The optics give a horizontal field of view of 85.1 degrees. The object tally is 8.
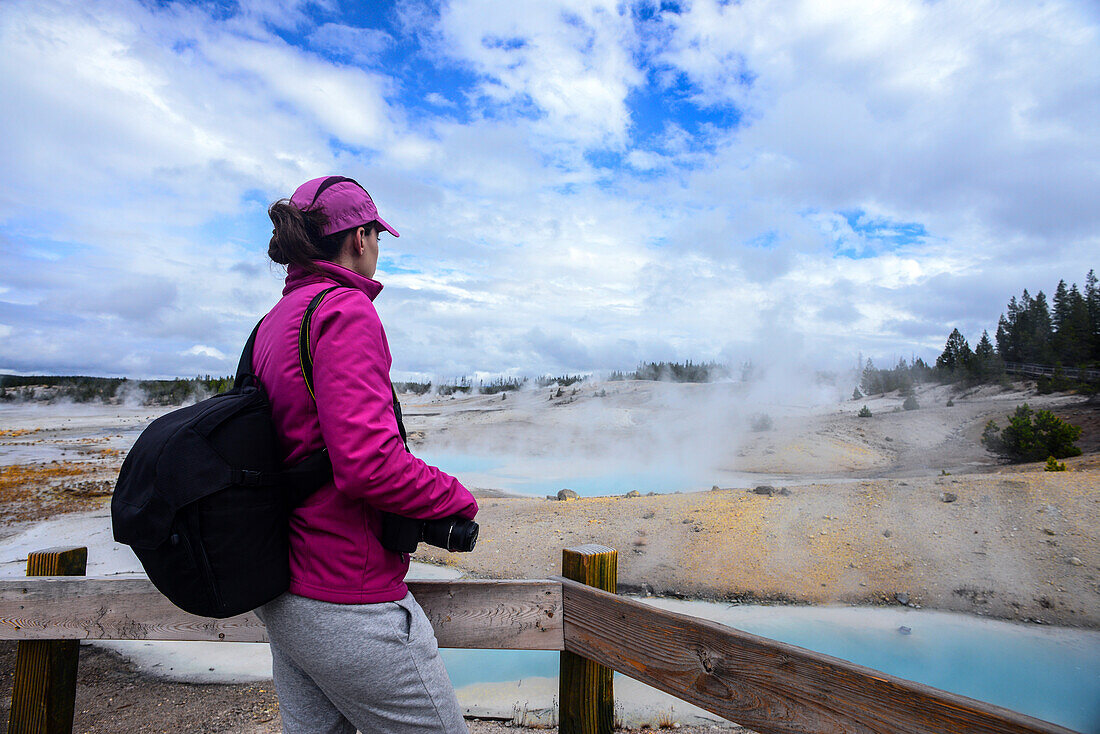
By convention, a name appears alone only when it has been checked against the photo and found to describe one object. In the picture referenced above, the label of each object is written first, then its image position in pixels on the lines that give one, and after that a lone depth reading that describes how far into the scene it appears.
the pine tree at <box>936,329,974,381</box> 38.75
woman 1.48
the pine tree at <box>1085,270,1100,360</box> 30.27
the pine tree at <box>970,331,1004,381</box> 35.00
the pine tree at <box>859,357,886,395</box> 42.34
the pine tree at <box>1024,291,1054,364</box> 35.56
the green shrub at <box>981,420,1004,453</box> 18.61
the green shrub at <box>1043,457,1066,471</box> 12.80
